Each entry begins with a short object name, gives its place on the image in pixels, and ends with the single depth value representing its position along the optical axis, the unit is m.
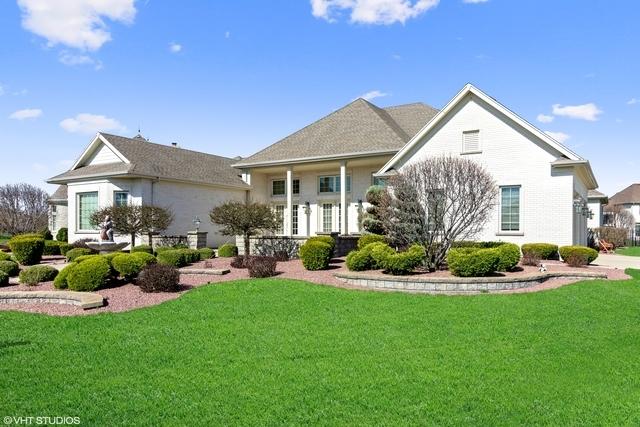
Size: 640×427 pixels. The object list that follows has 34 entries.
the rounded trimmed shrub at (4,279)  12.80
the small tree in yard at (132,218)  19.67
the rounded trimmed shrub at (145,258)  12.56
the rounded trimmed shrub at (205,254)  18.58
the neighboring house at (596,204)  39.97
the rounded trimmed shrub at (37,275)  12.59
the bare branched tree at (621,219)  45.72
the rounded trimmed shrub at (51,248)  22.69
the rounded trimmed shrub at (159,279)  11.18
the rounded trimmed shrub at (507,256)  12.18
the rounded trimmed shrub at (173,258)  15.58
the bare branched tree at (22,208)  35.41
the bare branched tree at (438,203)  13.26
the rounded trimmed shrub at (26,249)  18.80
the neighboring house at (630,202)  51.06
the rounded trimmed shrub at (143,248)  19.28
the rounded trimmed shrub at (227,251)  19.70
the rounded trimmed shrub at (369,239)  16.73
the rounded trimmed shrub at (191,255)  16.25
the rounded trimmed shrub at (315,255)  14.16
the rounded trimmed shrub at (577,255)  15.12
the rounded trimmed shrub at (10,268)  14.59
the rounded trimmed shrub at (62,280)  11.89
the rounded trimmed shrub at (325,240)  15.03
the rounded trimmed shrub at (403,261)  11.94
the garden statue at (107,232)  18.03
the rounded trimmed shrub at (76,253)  18.78
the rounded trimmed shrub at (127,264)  12.38
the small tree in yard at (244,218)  17.03
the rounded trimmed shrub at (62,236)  29.30
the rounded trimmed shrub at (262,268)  13.19
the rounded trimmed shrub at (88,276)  11.50
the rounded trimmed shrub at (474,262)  11.61
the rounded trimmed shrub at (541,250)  16.41
